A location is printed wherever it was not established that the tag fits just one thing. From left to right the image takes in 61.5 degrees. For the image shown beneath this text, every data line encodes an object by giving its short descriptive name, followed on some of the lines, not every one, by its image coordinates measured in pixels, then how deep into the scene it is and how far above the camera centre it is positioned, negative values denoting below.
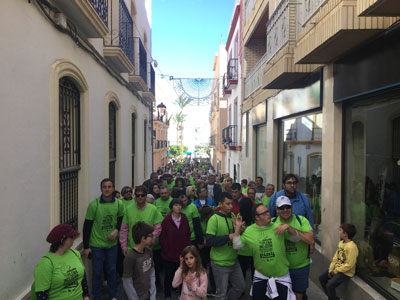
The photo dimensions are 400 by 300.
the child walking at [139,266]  3.79 -1.39
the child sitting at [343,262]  4.60 -1.63
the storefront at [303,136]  6.77 +0.21
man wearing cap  3.98 -1.24
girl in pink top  3.63 -1.44
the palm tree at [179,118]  74.15 +5.89
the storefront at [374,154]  4.36 -0.13
